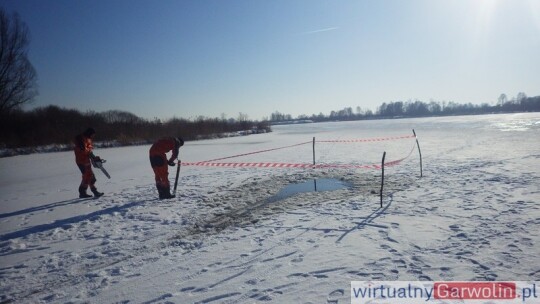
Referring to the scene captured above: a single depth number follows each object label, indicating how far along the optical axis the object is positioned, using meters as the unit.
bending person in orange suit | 7.71
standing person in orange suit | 8.02
